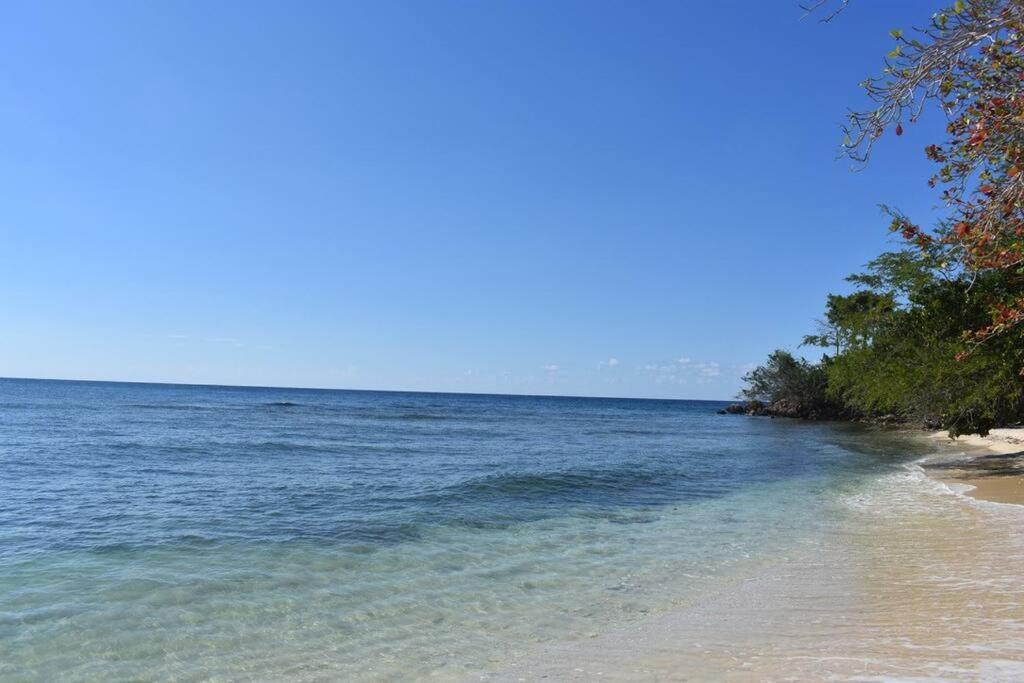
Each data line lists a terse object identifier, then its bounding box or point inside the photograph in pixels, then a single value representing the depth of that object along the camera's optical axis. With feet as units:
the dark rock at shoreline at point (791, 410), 215.10
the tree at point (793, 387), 214.48
